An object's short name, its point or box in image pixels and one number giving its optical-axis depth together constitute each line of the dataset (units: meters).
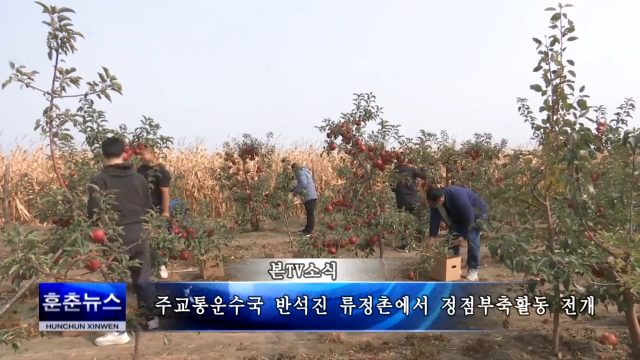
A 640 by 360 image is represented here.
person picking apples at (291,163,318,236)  9.95
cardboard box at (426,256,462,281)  6.01
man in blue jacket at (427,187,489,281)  6.04
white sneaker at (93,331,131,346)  4.50
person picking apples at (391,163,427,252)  7.97
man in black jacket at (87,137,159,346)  3.84
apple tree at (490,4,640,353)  3.08
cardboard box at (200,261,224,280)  6.71
